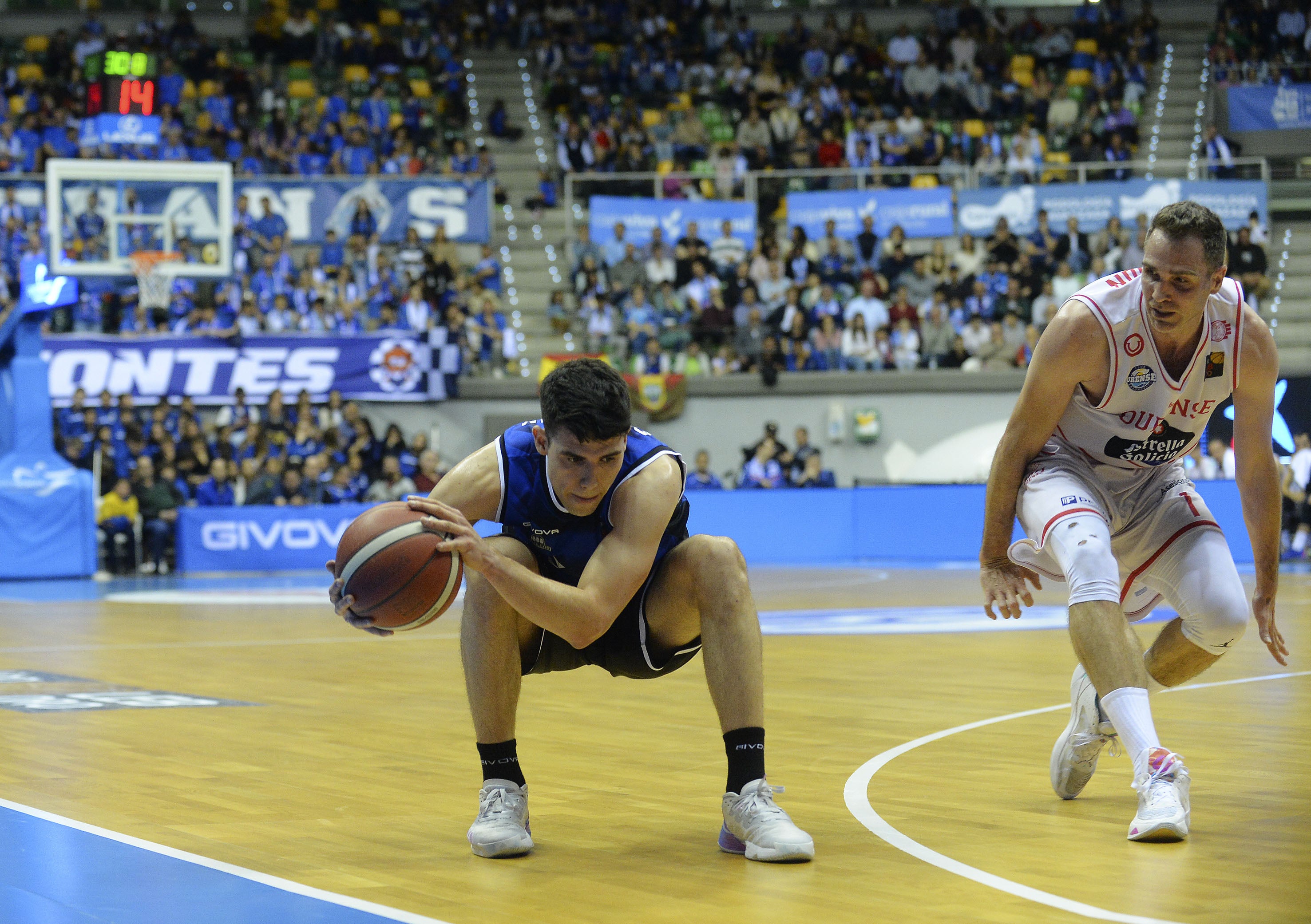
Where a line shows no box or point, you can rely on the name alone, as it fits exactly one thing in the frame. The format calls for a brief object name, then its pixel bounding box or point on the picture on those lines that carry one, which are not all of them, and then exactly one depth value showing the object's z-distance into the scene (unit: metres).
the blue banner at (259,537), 19.02
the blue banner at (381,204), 22.64
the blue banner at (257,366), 20.42
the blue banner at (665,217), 22.75
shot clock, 17.62
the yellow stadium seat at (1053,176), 22.81
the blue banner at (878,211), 23.03
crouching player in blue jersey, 3.79
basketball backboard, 17.62
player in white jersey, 4.29
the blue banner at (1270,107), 23.73
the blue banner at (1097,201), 22.61
